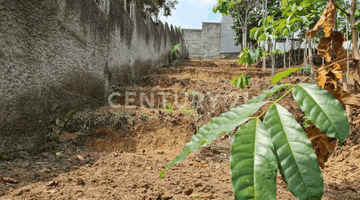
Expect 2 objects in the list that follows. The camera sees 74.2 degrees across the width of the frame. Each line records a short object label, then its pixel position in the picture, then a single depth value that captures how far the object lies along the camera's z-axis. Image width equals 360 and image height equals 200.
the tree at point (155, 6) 12.14
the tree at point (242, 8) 10.19
